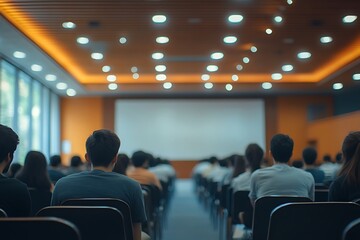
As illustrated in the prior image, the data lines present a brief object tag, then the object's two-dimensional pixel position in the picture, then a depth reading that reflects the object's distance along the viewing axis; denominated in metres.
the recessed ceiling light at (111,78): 14.88
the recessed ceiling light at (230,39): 9.61
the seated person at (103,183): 2.79
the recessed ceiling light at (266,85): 15.23
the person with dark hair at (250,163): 5.14
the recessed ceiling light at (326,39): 9.65
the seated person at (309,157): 6.21
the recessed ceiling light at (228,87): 15.29
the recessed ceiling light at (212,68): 12.95
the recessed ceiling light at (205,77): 14.51
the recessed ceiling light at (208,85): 15.22
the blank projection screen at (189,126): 17.98
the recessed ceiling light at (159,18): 8.03
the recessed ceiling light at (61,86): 14.38
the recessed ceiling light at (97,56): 11.36
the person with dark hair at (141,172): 5.85
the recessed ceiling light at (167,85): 15.28
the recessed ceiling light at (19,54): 10.25
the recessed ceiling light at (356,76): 12.50
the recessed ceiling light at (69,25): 8.46
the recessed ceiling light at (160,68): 13.02
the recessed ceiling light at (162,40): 9.66
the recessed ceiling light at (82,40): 9.63
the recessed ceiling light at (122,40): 9.70
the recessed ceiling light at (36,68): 11.65
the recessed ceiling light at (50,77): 12.94
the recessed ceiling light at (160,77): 14.51
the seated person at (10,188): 2.62
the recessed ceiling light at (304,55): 11.30
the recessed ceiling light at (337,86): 14.66
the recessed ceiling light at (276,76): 14.36
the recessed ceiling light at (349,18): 8.11
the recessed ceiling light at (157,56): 11.36
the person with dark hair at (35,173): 4.43
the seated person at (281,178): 3.63
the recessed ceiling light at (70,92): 15.80
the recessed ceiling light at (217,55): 11.20
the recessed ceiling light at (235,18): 8.06
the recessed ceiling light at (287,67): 13.00
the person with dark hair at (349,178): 3.16
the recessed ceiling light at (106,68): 13.32
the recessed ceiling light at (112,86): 15.47
